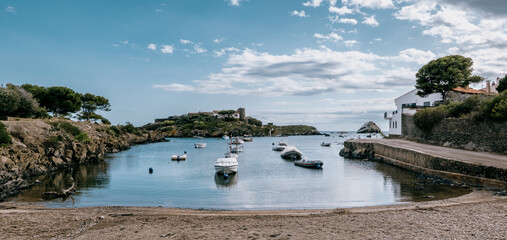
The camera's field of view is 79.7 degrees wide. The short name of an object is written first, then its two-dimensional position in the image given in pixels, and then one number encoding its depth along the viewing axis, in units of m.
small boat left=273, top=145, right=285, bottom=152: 69.94
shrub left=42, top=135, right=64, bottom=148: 35.92
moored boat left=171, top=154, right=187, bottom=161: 47.42
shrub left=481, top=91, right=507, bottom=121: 27.03
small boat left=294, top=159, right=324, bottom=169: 37.91
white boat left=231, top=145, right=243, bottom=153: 62.47
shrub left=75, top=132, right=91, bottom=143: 45.66
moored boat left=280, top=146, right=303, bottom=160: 50.88
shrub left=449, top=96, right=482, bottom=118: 34.56
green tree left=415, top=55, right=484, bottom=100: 47.34
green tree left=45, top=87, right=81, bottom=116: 64.25
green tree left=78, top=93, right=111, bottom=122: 85.56
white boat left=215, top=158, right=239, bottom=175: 30.95
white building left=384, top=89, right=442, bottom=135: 49.31
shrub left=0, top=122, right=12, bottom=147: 27.50
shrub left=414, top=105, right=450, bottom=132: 37.83
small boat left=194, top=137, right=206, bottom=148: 80.06
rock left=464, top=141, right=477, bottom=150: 30.30
